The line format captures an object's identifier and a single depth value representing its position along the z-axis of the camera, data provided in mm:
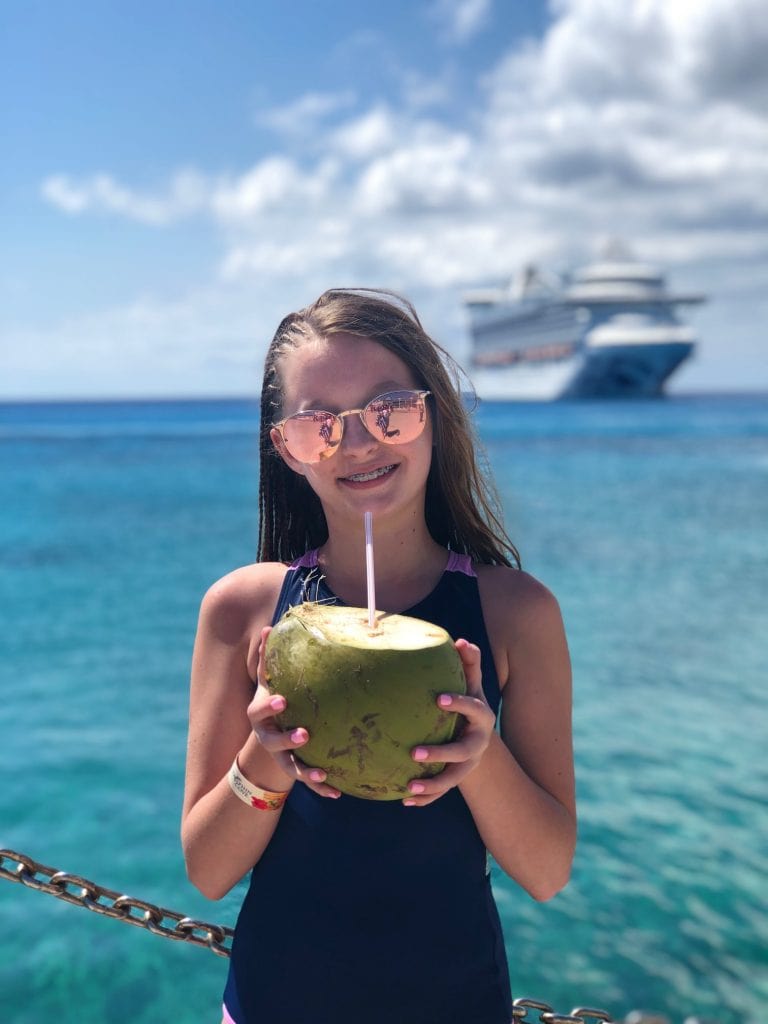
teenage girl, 1487
